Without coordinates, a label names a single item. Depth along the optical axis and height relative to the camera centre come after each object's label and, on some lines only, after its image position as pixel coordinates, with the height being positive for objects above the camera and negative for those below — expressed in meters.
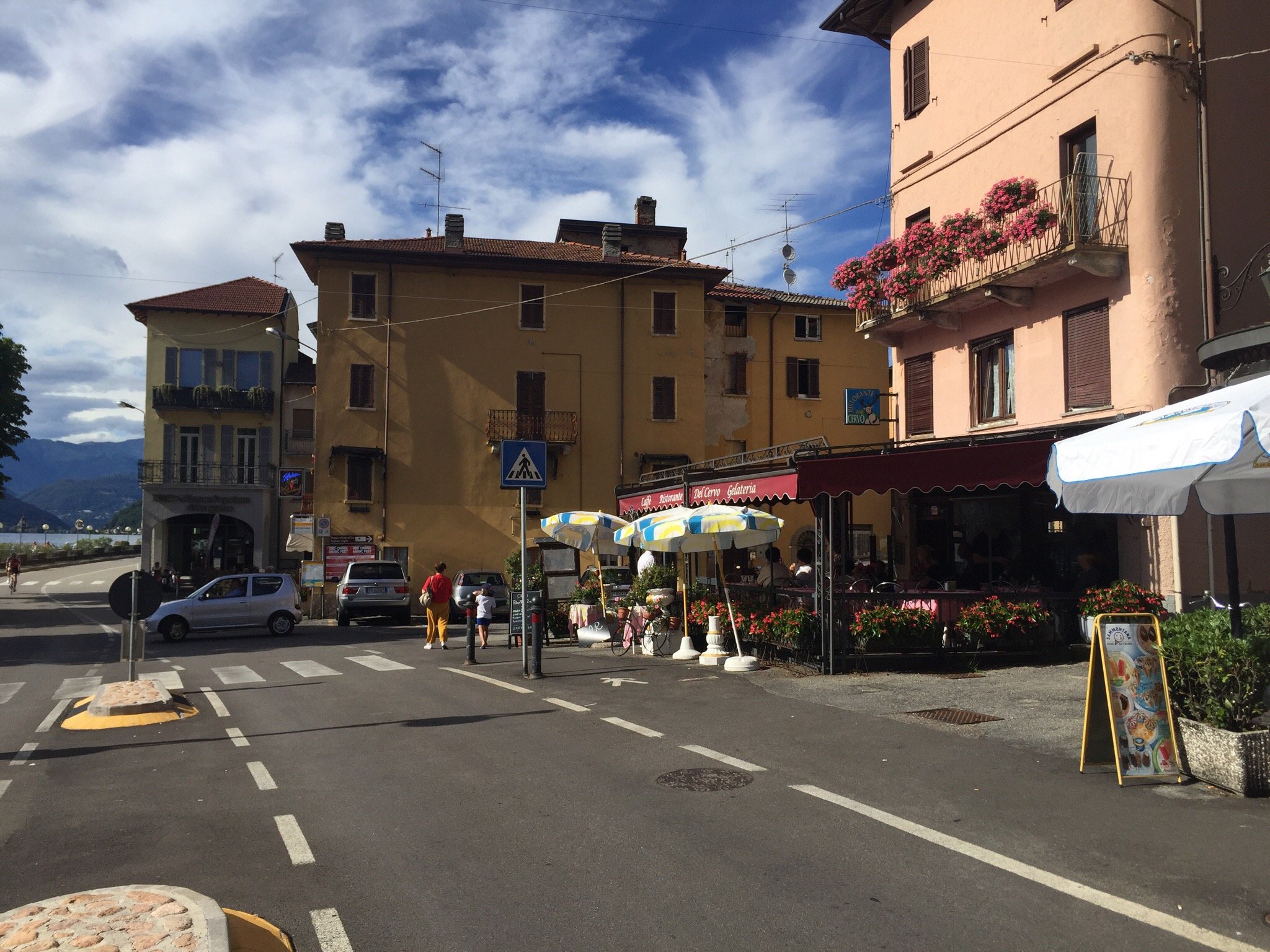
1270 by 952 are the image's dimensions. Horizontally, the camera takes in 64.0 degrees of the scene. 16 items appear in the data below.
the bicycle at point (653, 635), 17.64 -1.48
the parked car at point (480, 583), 28.81 -1.02
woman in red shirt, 20.91 -1.06
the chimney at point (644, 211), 43.12 +14.41
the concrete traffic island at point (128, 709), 11.08 -1.78
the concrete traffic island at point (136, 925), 3.75 -1.45
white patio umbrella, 6.48 +0.63
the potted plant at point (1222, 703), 6.74 -1.07
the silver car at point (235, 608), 23.83 -1.37
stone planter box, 6.72 -1.41
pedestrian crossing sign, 14.26 +1.18
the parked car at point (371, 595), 29.28 -1.28
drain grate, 9.98 -1.66
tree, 37.44 +5.80
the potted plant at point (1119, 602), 13.94 -0.71
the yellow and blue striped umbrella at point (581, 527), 20.52 +0.47
